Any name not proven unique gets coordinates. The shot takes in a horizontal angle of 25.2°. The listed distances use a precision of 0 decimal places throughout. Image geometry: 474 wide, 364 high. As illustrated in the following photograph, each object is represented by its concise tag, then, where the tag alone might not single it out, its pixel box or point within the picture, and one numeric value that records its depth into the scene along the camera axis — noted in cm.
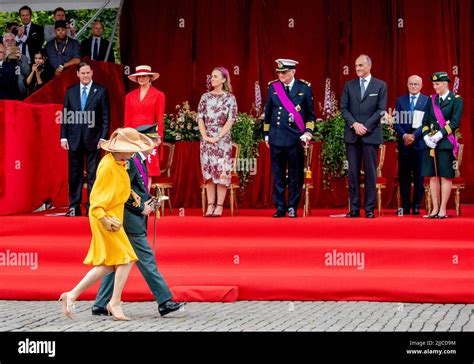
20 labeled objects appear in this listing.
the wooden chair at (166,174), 1384
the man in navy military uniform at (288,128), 1301
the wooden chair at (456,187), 1332
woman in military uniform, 1268
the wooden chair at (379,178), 1356
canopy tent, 1669
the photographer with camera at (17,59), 1475
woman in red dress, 1322
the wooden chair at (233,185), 1373
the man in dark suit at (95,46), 1586
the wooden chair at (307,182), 1320
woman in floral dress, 1320
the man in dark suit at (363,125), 1269
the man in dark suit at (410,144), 1370
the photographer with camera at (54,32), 1547
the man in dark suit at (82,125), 1338
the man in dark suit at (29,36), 1561
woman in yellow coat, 921
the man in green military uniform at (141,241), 959
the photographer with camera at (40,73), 1520
